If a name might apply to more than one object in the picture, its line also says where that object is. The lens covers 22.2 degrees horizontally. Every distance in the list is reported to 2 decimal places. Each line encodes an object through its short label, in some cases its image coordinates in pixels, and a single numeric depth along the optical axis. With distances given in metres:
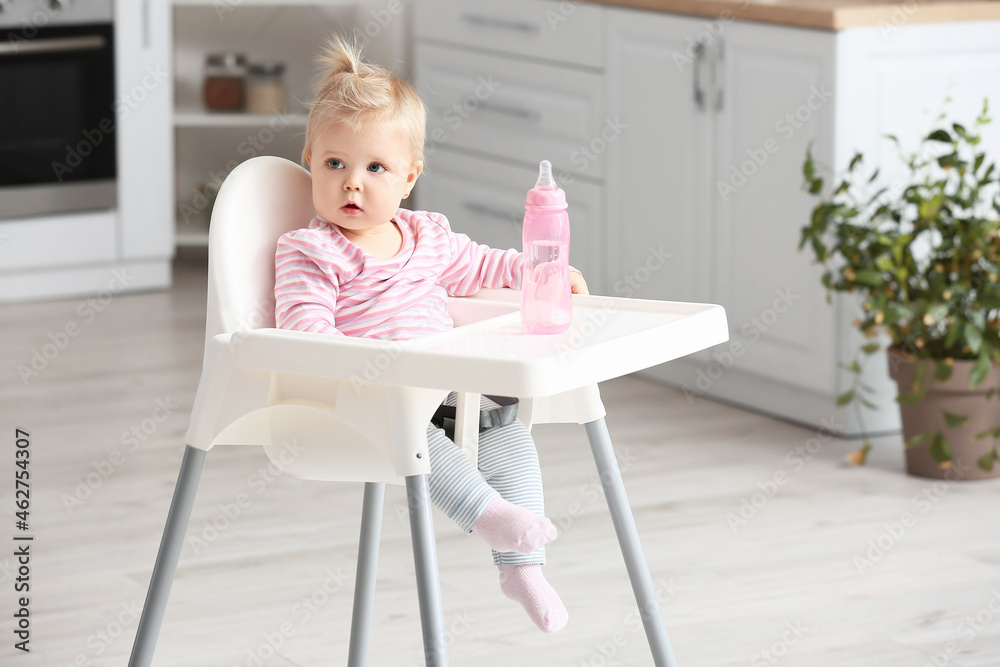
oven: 6.61
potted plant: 4.38
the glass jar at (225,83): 7.46
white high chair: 2.21
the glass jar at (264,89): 7.47
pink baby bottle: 2.41
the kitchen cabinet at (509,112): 5.96
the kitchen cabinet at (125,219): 6.87
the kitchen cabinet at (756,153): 4.86
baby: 2.46
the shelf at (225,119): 7.32
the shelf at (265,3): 7.35
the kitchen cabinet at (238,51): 7.82
